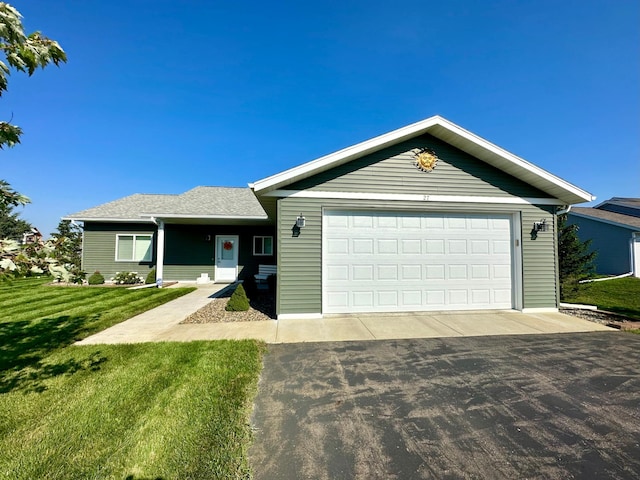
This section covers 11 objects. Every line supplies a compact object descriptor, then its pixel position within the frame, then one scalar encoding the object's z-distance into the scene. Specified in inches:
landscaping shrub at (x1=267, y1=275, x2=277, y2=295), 411.2
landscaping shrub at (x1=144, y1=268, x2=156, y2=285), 475.5
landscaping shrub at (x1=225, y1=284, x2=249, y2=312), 280.2
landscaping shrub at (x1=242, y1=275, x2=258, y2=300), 355.9
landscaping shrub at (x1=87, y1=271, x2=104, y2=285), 474.3
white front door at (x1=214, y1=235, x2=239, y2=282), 518.6
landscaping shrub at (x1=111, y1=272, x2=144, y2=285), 488.1
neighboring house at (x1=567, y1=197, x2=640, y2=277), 599.0
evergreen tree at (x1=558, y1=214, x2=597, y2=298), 348.8
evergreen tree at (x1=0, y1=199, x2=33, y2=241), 1491.1
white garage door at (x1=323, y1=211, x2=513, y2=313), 265.4
